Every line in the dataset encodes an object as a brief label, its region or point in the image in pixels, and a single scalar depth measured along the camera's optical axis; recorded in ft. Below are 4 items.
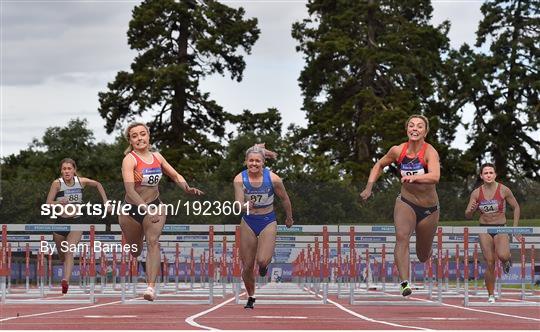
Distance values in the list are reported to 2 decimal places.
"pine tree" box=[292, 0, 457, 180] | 196.85
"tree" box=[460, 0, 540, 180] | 207.00
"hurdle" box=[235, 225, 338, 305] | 54.08
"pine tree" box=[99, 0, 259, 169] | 191.83
